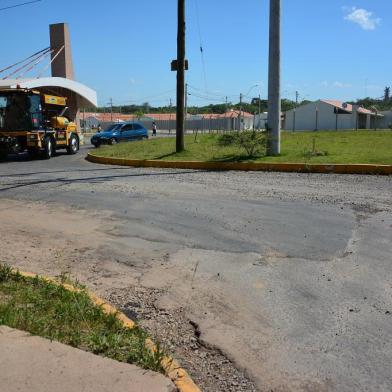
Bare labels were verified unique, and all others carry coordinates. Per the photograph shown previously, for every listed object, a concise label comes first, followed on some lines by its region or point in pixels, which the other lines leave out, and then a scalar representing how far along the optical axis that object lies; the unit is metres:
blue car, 33.75
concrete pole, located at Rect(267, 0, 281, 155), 17.67
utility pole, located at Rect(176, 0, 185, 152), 19.89
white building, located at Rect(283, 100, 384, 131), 74.88
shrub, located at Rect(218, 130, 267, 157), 17.78
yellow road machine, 22.17
